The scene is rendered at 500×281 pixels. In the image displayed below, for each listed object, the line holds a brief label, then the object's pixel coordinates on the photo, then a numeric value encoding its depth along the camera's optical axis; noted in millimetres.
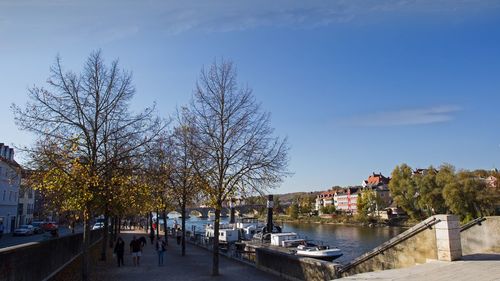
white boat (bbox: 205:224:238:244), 49394
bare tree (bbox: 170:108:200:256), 19438
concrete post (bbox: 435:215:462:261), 11117
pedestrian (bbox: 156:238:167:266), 22234
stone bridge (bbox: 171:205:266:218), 112312
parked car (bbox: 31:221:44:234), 57781
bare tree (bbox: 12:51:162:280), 14945
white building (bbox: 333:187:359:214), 146250
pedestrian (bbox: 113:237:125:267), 22322
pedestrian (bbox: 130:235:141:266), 22188
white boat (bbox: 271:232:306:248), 41156
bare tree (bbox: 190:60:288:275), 18797
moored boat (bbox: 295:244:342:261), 34188
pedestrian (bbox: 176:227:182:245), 39500
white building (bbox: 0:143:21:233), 58094
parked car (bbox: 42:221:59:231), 61631
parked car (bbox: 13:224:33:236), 51475
